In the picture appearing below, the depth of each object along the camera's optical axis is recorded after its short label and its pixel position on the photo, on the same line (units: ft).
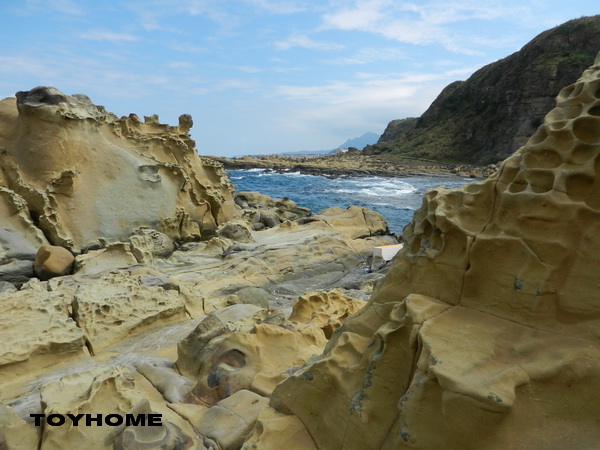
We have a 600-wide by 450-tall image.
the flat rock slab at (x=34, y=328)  13.50
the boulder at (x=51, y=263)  24.57
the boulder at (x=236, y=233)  36.50
